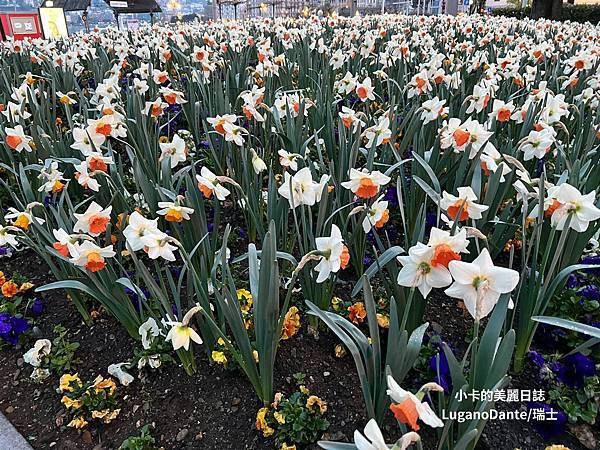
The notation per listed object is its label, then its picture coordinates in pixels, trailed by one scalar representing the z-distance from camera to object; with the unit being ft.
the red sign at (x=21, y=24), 30.99
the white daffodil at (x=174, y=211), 4.60
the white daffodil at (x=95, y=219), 4.67
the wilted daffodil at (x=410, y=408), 2.57
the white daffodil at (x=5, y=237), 5.30
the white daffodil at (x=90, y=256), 4.28
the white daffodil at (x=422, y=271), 3.29
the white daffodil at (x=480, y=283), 2.98
